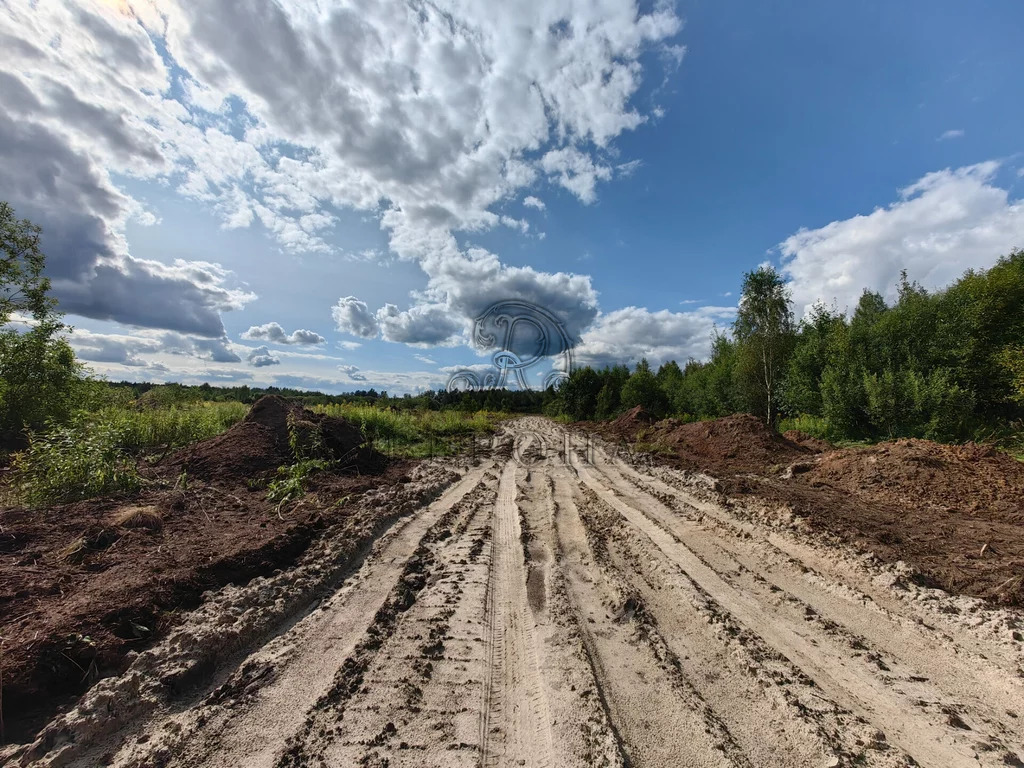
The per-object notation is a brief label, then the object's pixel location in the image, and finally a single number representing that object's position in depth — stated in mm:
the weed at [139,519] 4484
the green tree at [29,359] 8273
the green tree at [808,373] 17062
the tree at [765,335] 20156
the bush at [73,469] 5449
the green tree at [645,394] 31750
